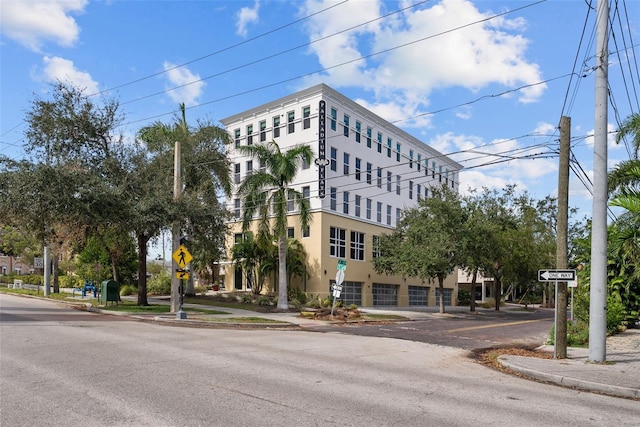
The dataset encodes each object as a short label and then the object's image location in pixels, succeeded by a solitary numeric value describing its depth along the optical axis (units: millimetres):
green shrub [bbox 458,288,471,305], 63134
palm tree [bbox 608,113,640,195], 18370
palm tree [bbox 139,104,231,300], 29172
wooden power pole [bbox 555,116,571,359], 13656
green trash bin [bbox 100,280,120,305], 27453
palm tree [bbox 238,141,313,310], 32156
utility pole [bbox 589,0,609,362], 12711
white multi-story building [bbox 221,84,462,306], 39281
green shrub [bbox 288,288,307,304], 37312
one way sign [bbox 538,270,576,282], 13208
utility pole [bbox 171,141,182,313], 24422
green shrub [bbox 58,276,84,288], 50441
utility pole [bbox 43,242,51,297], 36844
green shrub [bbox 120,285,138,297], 40403
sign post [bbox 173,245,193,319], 22266
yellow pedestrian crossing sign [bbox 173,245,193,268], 22266
